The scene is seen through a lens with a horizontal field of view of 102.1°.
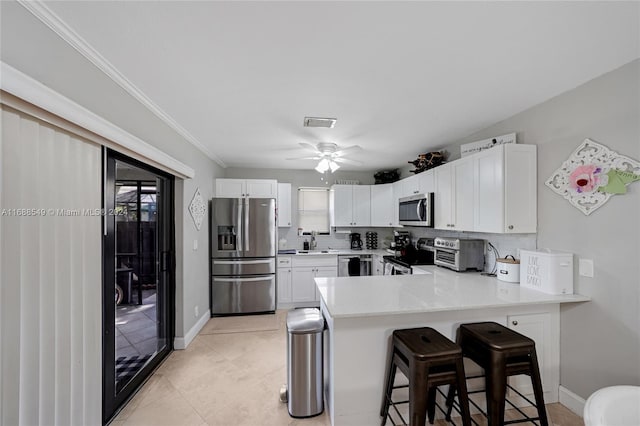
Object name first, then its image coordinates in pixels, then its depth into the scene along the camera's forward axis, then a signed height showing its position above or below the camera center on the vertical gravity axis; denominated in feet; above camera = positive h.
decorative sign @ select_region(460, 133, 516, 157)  8.19 +2.34
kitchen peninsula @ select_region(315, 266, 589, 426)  5.90 -2.71
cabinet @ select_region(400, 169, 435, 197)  11.37 +1.36
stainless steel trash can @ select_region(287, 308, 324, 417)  6.39 -3.88
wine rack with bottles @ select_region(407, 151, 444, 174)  11.69 +2.39
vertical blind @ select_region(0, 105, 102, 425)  3.73 -1.06
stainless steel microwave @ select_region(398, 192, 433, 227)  11.24 +0.10
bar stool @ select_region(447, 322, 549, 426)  5.16 -3.12
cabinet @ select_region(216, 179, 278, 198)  14.14 +1.36
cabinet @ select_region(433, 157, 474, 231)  8.98 +0.61
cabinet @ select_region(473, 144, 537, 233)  7.44 +0.68
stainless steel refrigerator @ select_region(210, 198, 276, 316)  13.08 -2.25
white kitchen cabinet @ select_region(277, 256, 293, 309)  14.07 -3.79
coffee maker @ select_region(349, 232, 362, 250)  16.78 -1.94
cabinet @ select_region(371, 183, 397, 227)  15.76 +0.50
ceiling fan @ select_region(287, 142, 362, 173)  10.75 +2.72
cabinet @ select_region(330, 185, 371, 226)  15.78 +0.44
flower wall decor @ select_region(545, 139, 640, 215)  5.60 +0.84
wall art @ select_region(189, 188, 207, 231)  10.89 +0.16
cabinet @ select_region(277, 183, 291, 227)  15.60 +0.52
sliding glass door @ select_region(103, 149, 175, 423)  6.04 -1.82
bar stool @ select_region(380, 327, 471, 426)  4.83 -3.06
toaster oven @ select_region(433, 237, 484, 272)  9.34 -1.54
